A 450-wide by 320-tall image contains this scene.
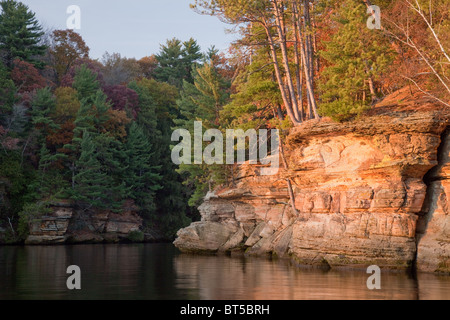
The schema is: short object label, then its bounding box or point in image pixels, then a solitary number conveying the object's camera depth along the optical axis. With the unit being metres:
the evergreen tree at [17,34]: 44.25
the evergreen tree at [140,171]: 48.50
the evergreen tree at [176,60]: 64.50
